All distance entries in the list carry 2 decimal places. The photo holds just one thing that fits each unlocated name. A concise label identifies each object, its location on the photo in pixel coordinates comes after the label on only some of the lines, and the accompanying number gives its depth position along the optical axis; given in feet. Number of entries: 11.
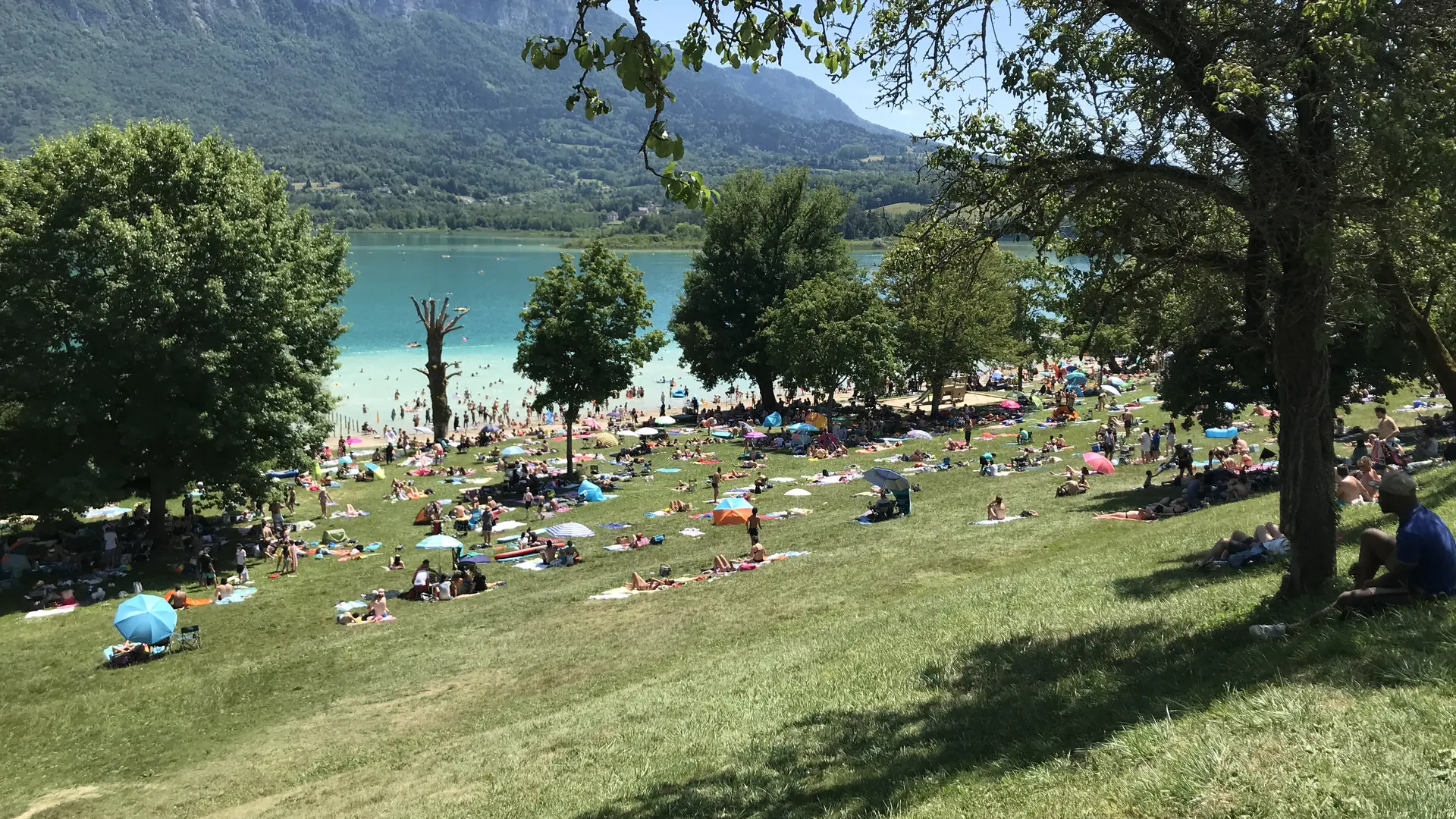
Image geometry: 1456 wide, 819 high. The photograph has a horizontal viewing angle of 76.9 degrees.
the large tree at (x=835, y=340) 142.41
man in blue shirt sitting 23.39
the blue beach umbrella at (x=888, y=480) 79.05
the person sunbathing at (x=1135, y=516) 65.82
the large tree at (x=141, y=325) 71.31
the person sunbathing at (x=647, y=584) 63.66
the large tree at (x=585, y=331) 113.19
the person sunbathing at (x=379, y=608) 62.34
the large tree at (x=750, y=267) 169.07
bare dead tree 139.54
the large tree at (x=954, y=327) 151.64
